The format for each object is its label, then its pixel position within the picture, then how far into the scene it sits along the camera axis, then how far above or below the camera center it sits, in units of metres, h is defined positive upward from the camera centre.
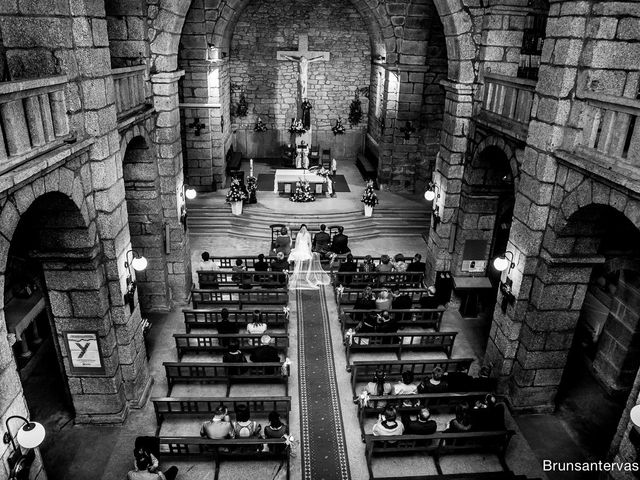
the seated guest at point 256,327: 10.81 -5.70
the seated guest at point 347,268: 13.45 -5.50
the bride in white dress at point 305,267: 13.82 -5.74
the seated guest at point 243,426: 7.96 -5.76
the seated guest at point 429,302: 11.99 -5.62
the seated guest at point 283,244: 14.97 -5.47
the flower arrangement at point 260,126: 24.02 -3.29
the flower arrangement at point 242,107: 23.50 -2.38
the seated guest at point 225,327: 10.65 -5.69
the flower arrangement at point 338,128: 24.27 -3.31
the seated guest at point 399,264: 13.73 -5.53
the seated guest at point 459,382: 9.21 -5.73
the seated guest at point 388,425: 8.13 -5.80
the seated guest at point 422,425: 8.16 -5.77
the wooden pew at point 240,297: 12.23 -5.92
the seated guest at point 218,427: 7.91 -5.74
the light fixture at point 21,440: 5.20 -3.98
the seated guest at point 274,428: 7.91 -5.73
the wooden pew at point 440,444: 7.99 -6.14
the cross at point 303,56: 21.55 +0.02
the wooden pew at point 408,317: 11.53 -5.93
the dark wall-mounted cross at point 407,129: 18.70 -2.52
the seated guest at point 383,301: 11.79 -5.55
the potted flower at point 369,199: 17.50 -4.76
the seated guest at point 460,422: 8.30 -5.84
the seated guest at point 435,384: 9.14 -5.76
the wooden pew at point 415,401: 8.80 -5.99
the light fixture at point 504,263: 9.20 -3.58
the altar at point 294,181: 19.48 -4.71
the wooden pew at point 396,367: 9.72 -5.99
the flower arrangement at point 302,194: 18.81 -5.03
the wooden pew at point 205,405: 8.63 -6.09
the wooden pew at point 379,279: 13.11 -5.76
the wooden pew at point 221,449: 7.73 -6.16
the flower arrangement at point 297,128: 21.77 -3.03
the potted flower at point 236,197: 17.28 -4.77
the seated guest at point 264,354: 9.85 -5.72
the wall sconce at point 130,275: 8.64 -3.80
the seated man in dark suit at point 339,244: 14.90 -5.41
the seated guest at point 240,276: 12.66 -5.61
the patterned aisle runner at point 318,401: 8.14 -6.35
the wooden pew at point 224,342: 10.35 -5.96
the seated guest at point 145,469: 7.12 -5.81
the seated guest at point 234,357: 9.80 -5.77
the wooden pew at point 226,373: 9.52 -6.01
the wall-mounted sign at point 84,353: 8.13 -4.85
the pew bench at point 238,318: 11.27 -5.94
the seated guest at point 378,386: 9.13 -5.86
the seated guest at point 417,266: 13.82 -5.54
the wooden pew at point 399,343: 10.56 -5.99
